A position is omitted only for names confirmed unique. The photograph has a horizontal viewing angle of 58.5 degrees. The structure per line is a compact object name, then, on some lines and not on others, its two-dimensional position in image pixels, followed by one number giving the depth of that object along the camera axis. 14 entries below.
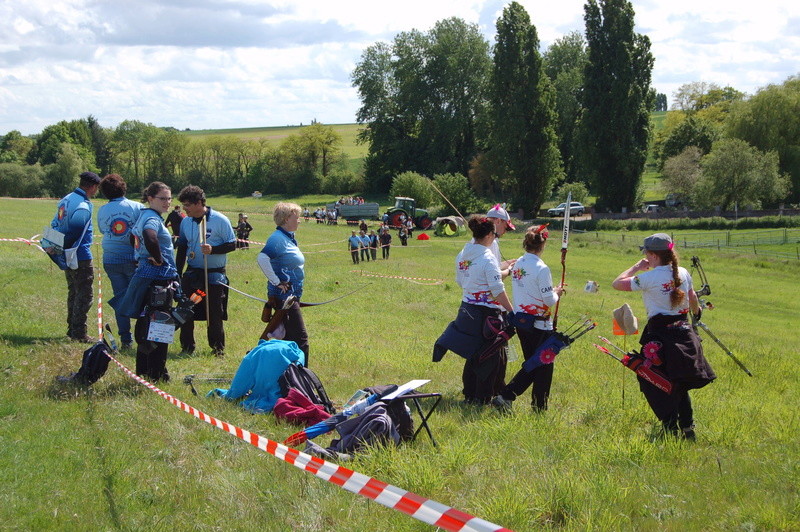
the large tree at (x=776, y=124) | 66.19
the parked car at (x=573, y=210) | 65.25
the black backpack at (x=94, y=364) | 6.68
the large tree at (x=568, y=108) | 78.31
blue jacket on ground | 6.53
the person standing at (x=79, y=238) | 8.62
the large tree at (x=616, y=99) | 59.25
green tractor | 51.03
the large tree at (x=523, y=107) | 60.94
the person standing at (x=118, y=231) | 8.53
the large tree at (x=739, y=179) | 59.75
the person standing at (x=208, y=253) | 8.54
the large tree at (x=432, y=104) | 83.25
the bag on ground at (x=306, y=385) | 6.36
